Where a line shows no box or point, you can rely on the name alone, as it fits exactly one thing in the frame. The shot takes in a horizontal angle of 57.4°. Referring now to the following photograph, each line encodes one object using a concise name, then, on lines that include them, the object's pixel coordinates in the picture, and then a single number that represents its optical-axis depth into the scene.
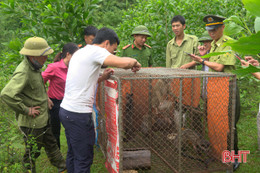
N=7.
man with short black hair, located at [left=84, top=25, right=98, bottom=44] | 4.29
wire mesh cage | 3.03
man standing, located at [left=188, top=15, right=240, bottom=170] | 3.55
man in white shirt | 2.60
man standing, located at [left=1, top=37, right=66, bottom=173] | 2.86
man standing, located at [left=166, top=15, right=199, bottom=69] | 4.55
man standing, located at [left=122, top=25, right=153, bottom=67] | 4.96
